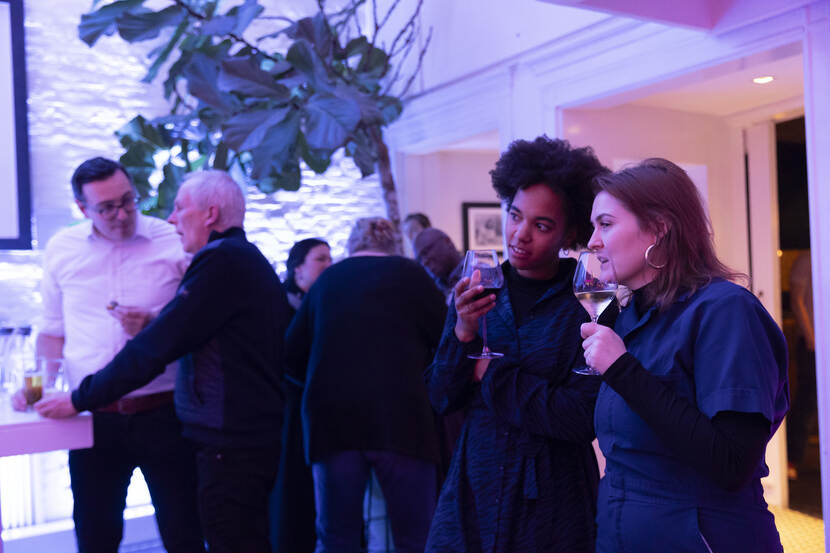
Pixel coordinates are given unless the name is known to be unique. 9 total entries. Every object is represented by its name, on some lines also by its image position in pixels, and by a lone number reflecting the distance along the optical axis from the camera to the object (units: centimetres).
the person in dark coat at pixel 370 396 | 273
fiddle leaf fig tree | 387
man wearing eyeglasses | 240
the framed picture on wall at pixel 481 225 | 563
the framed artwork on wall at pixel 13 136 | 409
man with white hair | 217
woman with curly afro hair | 158
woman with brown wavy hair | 118
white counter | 209
